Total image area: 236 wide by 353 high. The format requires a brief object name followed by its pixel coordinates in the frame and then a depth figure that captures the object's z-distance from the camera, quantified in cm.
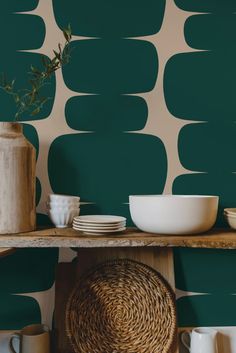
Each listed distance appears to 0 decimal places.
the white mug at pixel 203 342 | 130
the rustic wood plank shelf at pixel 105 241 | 112
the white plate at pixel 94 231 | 116
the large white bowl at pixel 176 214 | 114
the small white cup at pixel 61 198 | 126
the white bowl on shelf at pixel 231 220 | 125
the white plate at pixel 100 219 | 117
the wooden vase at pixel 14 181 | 116
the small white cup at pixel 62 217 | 126
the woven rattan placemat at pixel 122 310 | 133
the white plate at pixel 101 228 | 116
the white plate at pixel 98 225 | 116
